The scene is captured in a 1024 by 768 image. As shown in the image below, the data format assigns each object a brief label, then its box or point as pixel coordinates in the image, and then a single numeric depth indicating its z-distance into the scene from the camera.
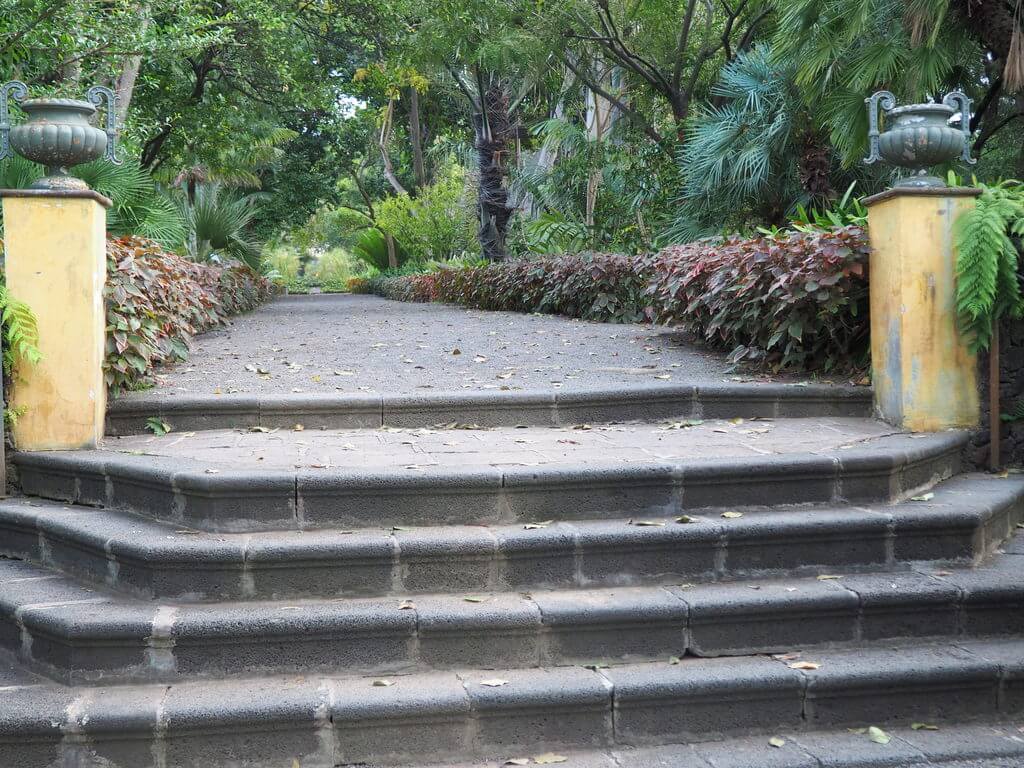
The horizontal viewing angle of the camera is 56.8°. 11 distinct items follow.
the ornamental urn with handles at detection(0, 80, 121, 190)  4.56
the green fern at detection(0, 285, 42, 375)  4.39
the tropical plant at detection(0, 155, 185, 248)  7.86
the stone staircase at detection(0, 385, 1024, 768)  3.08
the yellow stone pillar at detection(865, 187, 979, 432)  5.01
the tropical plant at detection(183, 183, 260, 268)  13.52
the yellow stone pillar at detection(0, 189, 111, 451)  4.55
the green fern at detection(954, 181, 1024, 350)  4.77
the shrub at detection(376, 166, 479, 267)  23.22
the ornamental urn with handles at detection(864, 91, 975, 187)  5.01
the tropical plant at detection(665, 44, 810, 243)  11.04
